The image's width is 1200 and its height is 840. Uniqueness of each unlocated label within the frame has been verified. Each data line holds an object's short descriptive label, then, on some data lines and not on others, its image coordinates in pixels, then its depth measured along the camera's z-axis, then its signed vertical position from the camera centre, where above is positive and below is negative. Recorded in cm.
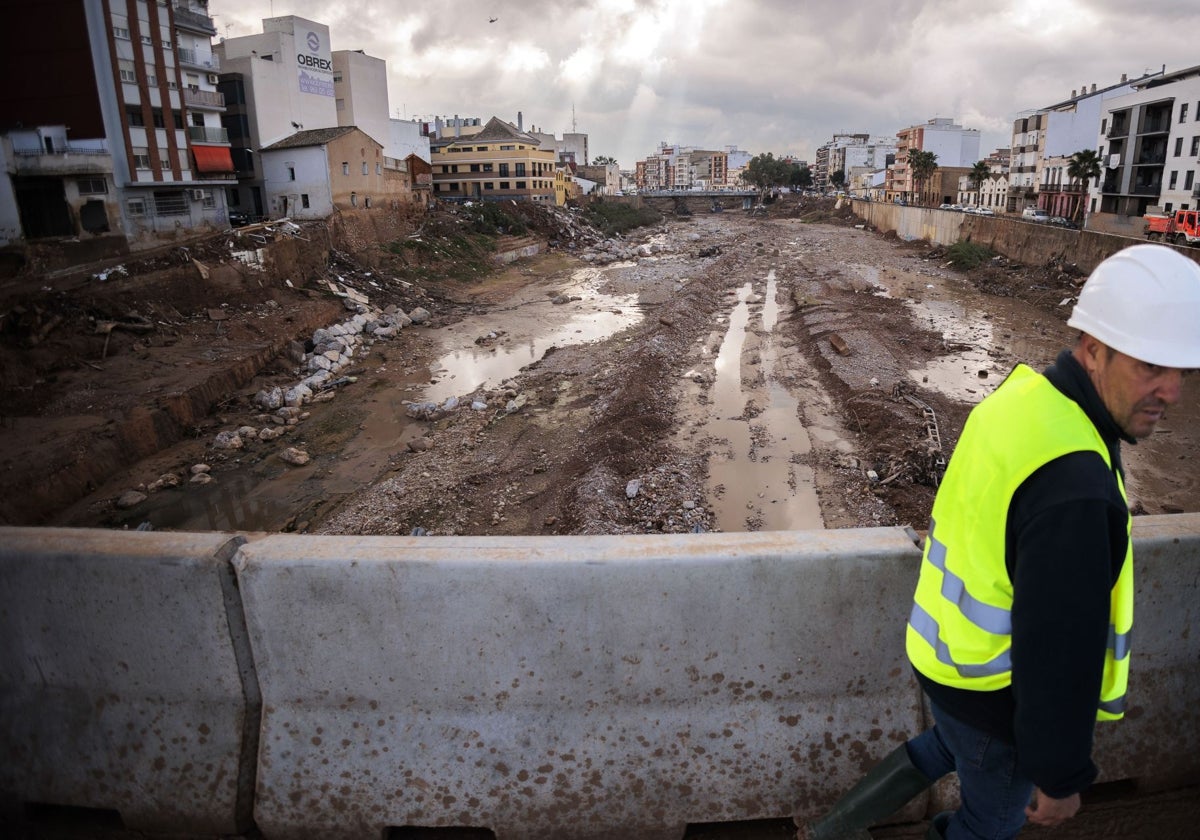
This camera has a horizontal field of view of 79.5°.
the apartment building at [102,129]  2259 +391
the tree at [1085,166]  4731 +361
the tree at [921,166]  7794 +644
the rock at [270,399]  1580 -334
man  157 -72
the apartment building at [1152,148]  3900 +415
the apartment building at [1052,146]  5544 +614
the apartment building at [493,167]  6194 +596
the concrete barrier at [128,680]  255 -153
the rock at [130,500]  1165 -398
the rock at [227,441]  1366 -363
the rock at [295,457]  1323 -383
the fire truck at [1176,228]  2616 -31
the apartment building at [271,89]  3603 +804
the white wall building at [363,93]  4850 +995
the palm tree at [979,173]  6794 +472
